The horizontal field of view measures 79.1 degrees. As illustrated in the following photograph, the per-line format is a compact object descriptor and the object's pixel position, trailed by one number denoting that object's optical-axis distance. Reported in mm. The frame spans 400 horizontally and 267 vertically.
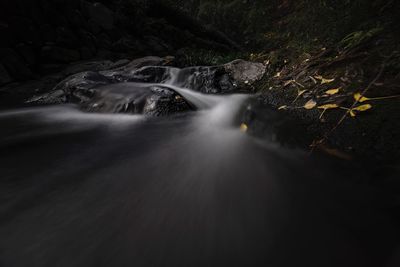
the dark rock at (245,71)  5438
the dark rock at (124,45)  10677
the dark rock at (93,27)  10008
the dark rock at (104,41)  10141
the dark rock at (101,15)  10289
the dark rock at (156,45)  11805
